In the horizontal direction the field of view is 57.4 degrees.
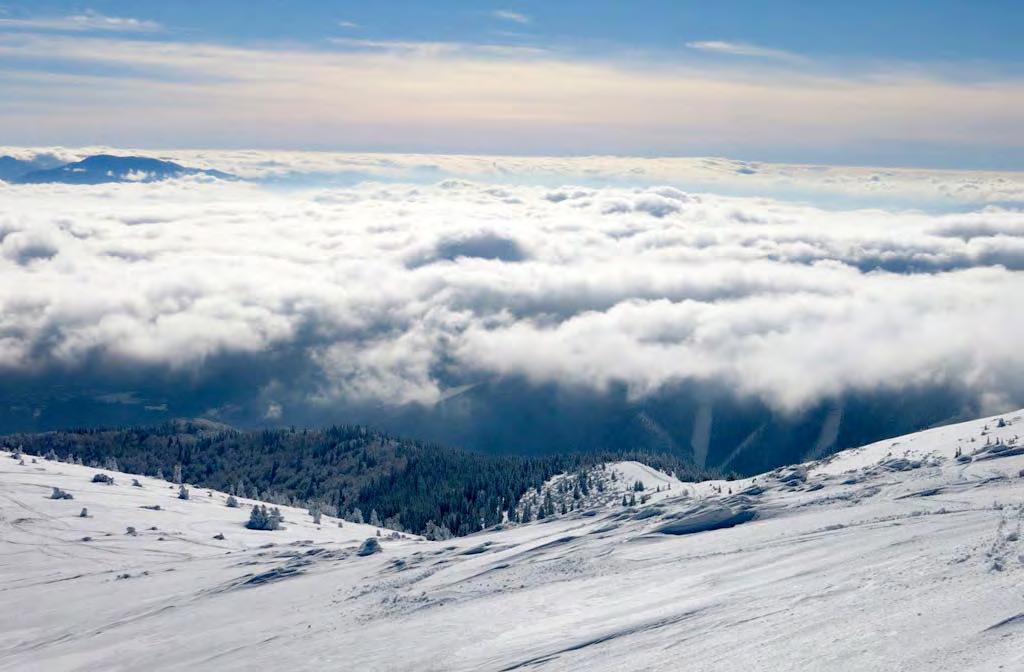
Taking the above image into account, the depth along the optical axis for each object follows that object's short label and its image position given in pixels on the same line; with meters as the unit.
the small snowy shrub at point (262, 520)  128.75
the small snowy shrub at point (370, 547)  88.69
